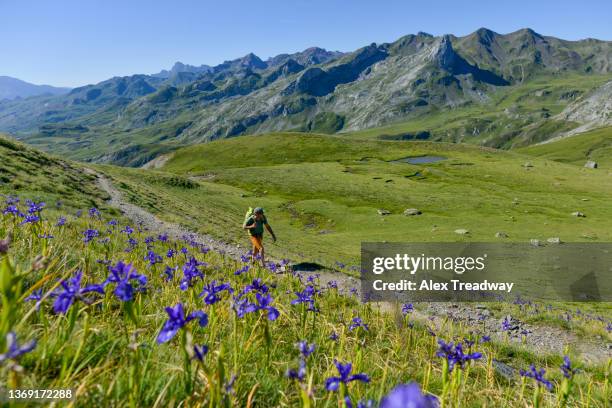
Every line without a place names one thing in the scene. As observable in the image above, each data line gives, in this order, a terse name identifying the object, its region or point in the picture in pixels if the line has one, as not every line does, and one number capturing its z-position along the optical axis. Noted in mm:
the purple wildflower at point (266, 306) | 3322
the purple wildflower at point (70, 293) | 2305
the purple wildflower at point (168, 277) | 5423
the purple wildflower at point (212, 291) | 3184
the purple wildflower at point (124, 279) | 2254
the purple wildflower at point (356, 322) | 4957
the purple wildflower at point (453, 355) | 3223
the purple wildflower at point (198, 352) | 2023
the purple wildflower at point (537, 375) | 3336
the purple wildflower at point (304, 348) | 2754
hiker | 16931
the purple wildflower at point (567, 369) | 3195
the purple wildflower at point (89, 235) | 7981
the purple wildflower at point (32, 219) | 6662
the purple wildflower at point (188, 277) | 3766
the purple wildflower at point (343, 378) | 2367
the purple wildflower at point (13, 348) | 1675
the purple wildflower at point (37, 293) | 3790
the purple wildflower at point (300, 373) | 2305
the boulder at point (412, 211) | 57478
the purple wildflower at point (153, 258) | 6177
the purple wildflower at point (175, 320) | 2248
